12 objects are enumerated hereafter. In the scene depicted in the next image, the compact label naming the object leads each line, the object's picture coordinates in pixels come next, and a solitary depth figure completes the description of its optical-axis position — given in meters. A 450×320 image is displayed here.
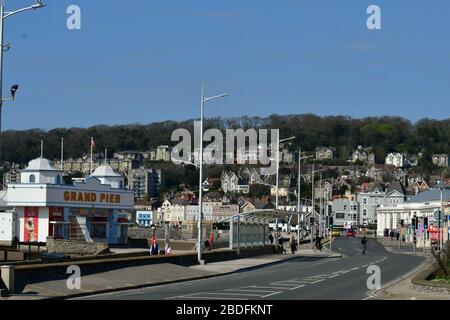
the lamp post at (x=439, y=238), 65.21
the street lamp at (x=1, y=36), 29.19
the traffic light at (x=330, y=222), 84.02
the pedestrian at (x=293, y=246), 69.00
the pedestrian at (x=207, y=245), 59.19
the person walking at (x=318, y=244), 77.12
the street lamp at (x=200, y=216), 47.19
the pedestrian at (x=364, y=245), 72.76
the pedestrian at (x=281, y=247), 67.38
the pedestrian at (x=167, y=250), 52.50
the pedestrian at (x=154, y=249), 50.16
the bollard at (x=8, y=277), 27.80
